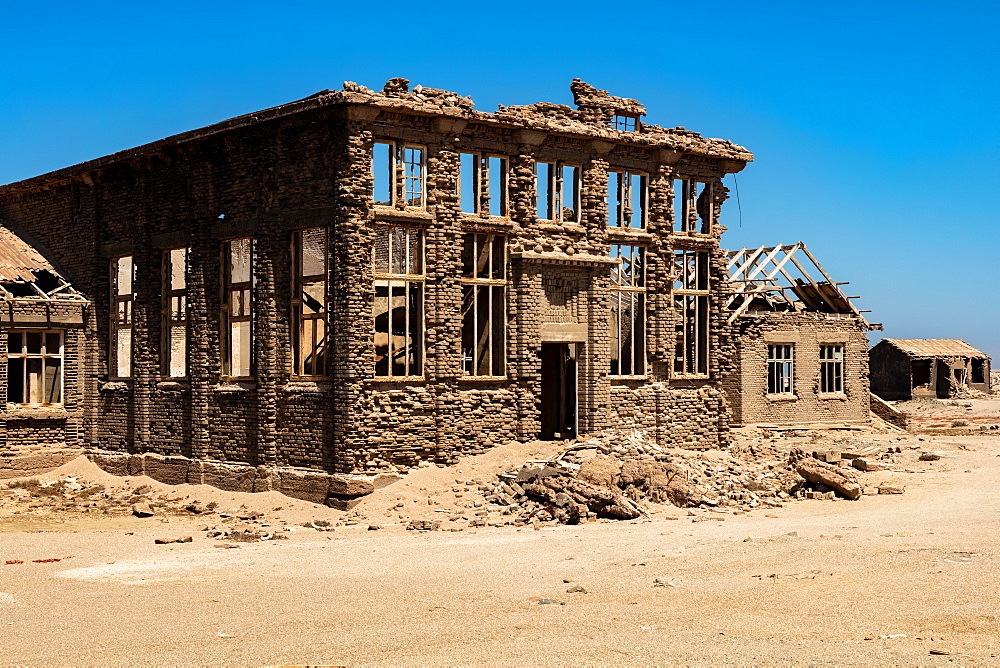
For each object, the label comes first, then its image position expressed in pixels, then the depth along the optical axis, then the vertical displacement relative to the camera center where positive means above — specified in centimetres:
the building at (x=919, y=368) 5519 -72
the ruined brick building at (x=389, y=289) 2112 +136
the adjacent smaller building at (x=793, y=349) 3559 +16
